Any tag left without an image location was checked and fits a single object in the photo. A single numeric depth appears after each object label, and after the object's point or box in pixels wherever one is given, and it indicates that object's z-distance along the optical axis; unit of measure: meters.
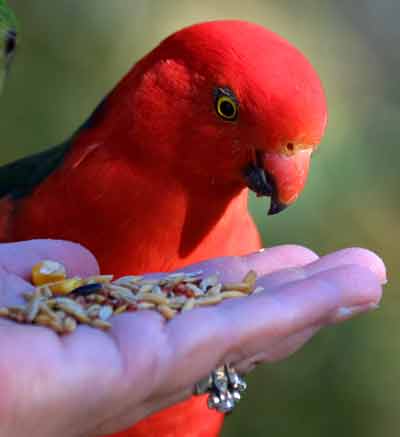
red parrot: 1.39
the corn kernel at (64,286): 1.35
